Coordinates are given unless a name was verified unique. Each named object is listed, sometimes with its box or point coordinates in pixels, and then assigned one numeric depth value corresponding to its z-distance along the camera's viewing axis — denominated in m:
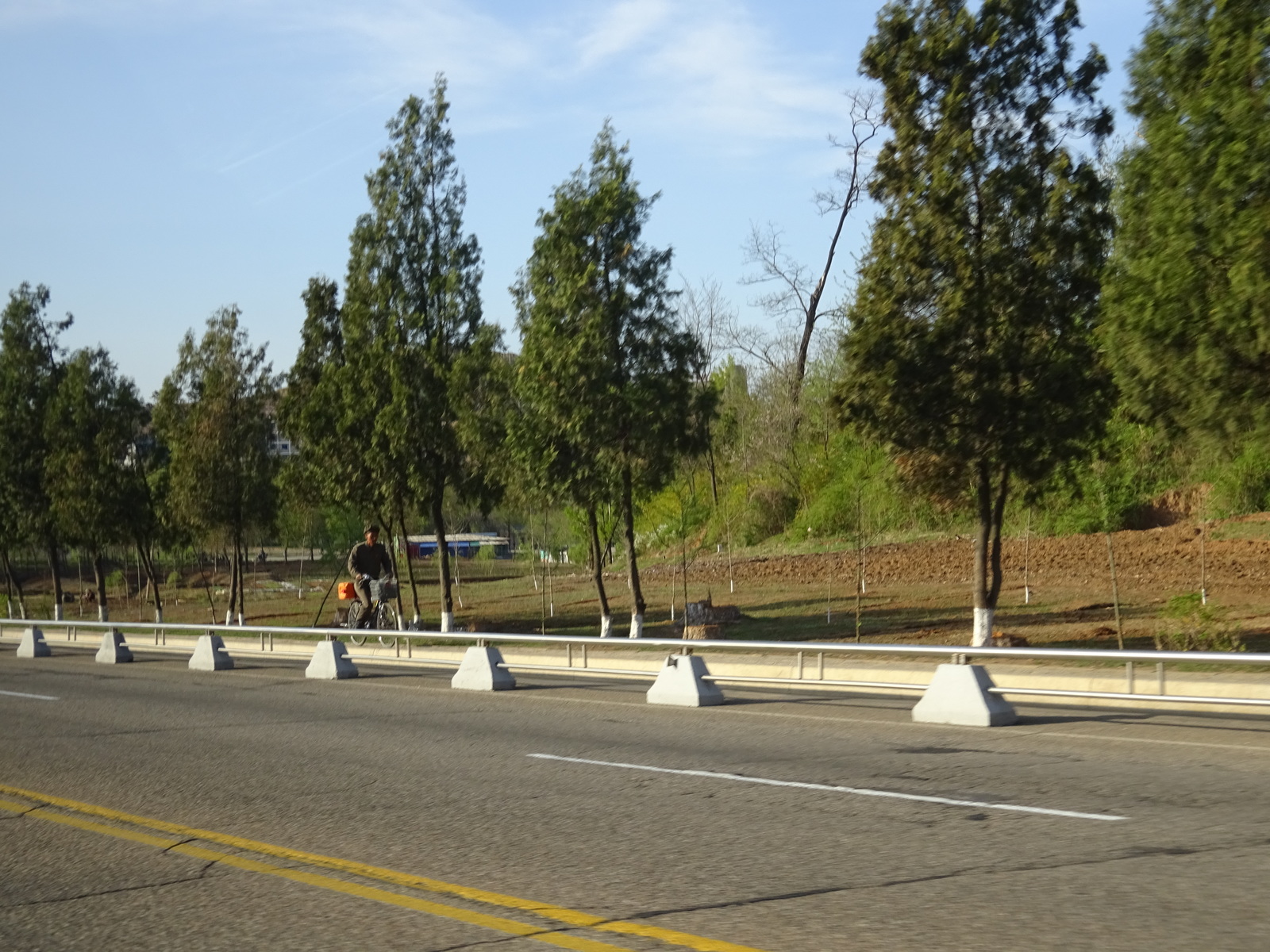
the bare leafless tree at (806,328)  57.62
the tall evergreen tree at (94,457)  48.22
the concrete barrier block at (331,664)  21.19
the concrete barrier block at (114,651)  26.14
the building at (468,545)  120.62
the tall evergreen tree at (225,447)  43.44
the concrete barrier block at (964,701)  13.30
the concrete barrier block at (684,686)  15.98
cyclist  25.09
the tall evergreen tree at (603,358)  30.27
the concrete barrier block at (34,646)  28.91
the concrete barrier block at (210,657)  23.78
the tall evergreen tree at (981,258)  23.09
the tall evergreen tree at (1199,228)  18.09
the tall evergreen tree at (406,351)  36.41
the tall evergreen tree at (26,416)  52.50
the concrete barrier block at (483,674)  18.64
